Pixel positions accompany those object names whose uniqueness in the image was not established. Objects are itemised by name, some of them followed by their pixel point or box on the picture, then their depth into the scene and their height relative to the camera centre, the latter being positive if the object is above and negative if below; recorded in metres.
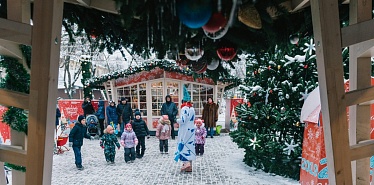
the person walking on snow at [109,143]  7.57 -0.78
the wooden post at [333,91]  1.61 +0.10
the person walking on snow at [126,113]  11.50 -0.06
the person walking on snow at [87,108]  12.16 +0.14
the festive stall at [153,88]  12.73 +0.97
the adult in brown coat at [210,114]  11.92 -0.12
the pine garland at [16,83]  1.87 +0.18
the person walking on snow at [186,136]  6.60 -0.54
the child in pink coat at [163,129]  8.38 -0.48
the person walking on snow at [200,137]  8.28 -0.70
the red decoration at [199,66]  2.46 +0.36
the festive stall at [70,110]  12.19 +0.07
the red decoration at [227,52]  2.10 +0.40
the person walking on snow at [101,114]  12.29 -0.10
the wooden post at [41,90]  1.54 +0.11
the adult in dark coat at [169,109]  11.20 +0.08
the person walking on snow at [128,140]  7.60 -0.71
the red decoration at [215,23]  1.55 +0.45
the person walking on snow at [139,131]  8.14 -0.52
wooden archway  1.55 +0.14
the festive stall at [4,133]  5.86 -0.41
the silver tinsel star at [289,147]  5.76 -0.69
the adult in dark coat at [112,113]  11.65 -0.06
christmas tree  5.90 +0.01
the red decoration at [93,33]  2.42 +0.61
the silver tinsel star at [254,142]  6.30 -0.64
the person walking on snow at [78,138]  7.22 -0.62
